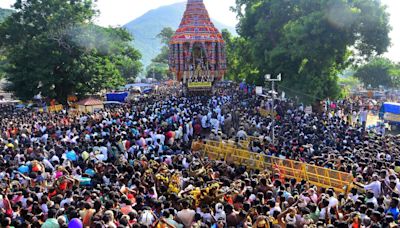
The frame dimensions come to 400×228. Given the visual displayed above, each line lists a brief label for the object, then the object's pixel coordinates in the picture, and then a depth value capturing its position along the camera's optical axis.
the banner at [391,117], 23.91
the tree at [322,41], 25.06
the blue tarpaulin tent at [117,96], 39.28
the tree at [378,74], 58.53
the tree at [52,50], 31.88
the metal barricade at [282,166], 11.06
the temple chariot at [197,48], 39.38
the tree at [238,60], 36.81
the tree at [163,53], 82.28
